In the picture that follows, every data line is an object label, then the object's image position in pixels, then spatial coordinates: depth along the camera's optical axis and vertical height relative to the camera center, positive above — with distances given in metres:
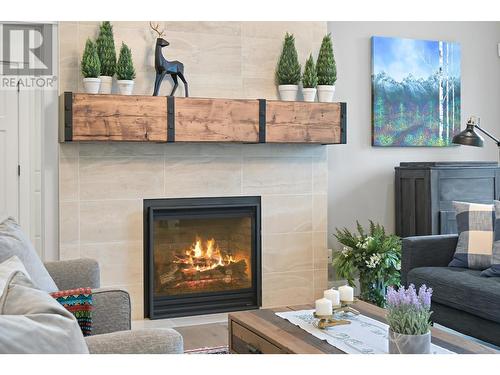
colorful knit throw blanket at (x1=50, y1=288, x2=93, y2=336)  2.34 -0.47
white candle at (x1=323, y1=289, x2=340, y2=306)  2.83 -0.53
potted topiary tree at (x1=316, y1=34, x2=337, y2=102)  4.68 +0.82
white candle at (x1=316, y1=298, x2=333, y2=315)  2.65 -0.55
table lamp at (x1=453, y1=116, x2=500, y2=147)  4.22 +0.27
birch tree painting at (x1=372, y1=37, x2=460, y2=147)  5.28 +0.75
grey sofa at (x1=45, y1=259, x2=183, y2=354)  1.70 -0.46
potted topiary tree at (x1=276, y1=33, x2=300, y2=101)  4.63 +0.80
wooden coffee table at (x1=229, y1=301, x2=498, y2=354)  2.38 -0.64
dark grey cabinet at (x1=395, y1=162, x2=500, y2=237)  4.82 -0.10
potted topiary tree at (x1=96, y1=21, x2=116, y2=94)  4.12 +0.84
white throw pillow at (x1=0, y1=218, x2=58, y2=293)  2.33 -0.28
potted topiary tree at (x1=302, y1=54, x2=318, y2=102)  4.66 +0.73
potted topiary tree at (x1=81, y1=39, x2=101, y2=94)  4.04 +0.72
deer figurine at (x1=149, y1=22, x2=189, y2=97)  4.23 +0.77
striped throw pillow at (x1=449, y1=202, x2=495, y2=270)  3.78 -0.36
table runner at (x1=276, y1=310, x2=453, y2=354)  2.37 -0.64
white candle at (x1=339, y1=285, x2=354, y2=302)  2.90 -0.54
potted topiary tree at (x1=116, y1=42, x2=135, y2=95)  4.15 +0.72
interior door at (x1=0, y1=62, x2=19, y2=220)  4.23 +0.21
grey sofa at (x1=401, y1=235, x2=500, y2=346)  3.26 -0.61
